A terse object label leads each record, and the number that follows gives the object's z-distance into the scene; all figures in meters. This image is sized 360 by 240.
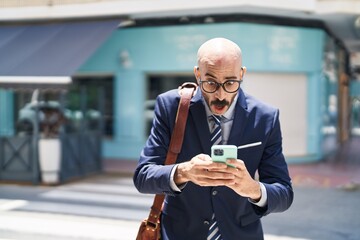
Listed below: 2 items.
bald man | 1.87
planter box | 9.62
